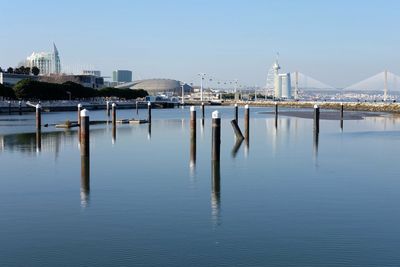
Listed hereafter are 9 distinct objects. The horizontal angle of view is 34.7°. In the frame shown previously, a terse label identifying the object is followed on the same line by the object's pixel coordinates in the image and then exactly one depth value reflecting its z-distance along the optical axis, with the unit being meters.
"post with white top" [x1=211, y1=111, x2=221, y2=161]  18.86
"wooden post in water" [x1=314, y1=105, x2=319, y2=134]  35.38
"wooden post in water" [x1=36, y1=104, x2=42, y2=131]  36.45
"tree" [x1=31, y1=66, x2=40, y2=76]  142.25
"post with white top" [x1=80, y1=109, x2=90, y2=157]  19.22
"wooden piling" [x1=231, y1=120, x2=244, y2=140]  30.23
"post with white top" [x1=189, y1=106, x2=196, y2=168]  20.78
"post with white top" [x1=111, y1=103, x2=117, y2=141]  32.27
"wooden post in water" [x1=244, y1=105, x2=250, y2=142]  30.34
